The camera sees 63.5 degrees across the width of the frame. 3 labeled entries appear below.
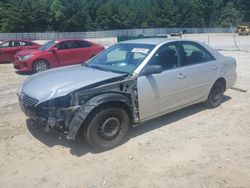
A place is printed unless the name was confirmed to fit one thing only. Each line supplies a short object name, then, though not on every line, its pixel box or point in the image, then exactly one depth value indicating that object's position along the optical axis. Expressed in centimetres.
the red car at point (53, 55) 801
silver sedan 301
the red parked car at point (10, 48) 1020
